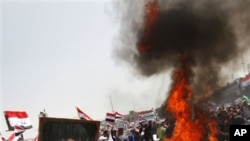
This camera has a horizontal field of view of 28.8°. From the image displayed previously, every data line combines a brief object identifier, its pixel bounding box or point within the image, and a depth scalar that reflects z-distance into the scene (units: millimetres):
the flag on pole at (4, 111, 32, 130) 14409
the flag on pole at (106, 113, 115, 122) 20078
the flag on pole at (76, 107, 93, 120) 14984
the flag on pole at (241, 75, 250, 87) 26197
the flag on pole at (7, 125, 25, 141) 14497
